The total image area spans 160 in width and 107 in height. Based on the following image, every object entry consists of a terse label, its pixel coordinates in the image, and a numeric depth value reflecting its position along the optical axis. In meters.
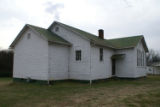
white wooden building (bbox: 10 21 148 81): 14.02
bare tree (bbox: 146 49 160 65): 72.97
